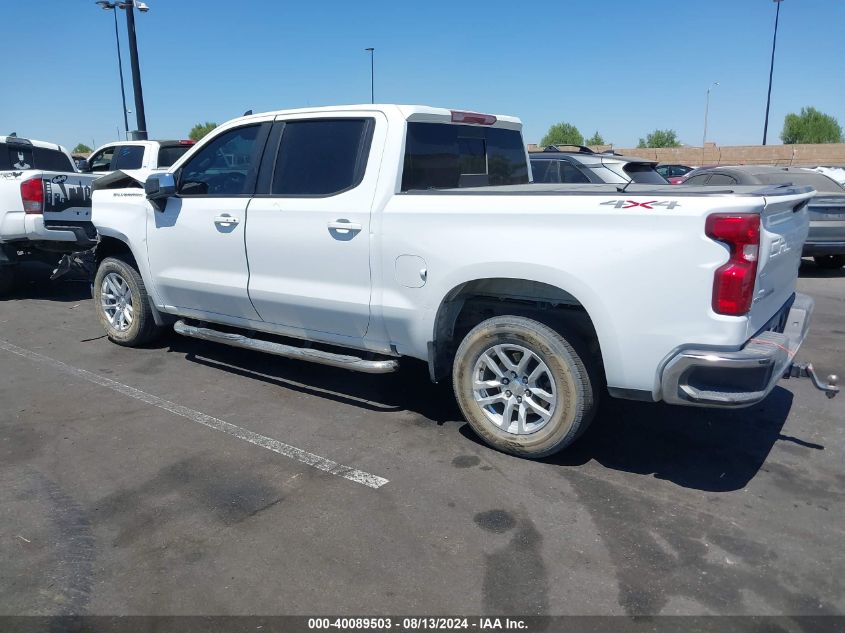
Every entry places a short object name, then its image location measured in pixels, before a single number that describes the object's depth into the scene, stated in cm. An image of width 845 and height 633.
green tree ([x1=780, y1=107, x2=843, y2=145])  7006
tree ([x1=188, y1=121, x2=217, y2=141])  6203
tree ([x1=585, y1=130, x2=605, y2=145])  8038
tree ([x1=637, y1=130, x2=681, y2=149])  8756
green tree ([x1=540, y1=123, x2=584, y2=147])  8744
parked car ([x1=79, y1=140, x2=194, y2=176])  1072
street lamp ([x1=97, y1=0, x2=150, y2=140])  1545
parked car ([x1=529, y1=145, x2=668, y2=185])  892
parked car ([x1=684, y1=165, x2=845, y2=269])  1020
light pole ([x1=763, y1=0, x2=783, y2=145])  3944
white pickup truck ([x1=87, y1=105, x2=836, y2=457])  340
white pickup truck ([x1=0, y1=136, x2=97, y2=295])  827
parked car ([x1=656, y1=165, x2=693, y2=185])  2319
